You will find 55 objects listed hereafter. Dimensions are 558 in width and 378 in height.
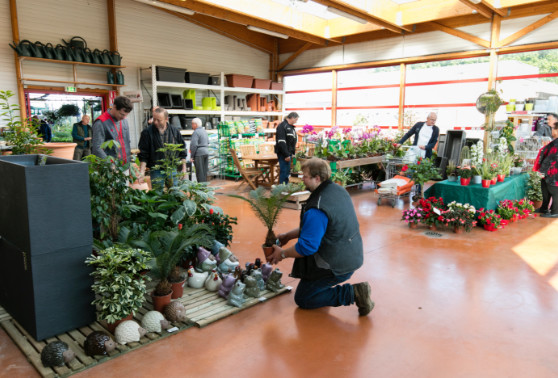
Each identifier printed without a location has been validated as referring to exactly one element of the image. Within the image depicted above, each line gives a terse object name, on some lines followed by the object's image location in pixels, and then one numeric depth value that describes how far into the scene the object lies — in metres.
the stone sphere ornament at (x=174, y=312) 3.09
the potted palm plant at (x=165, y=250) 3.20
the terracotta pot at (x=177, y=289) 3.42
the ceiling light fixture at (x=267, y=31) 10.95
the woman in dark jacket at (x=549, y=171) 6.46
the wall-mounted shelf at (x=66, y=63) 9.09
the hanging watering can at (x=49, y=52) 9.11
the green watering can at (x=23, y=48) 8.75
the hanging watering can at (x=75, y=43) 9.69
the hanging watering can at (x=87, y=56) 9.73
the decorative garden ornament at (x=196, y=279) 3.73
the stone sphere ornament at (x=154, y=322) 2.96
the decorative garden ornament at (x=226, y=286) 3.50
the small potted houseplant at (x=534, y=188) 7.00
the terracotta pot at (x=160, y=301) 3.19
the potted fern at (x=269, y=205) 3.69
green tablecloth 5.82
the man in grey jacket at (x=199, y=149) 8.39
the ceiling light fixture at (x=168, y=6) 9.02
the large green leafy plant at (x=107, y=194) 3.31
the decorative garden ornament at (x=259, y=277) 3.65
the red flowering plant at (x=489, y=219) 5.73
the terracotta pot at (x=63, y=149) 7.11
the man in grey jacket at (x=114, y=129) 4.27
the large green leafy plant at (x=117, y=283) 2.77
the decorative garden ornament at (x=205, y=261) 3.85
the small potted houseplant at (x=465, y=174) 5.93
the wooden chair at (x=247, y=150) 9.81
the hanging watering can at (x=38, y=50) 8.91
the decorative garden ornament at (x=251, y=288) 3.52
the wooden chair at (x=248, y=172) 8.91
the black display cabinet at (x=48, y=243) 2.64
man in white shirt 8.14
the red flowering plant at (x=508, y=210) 6.04
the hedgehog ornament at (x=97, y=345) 2.64
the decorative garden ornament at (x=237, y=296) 3.37
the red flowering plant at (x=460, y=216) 5.62
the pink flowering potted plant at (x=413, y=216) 5.88
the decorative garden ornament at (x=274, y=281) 3.69
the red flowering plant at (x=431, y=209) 5.80
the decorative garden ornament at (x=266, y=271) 3.80
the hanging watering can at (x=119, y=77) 10.36
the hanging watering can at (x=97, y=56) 9.84
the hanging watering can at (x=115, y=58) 10.16
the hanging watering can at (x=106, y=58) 9.98
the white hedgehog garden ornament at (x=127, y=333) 2.80
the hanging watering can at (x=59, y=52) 9.25
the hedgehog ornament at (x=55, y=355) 2.52
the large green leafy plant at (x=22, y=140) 4.97
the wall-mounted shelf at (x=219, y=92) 10.53
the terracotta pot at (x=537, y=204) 7.15
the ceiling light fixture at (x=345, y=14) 9.04
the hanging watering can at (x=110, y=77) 10.29
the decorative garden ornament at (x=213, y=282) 3.65
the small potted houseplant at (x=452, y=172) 6.20
